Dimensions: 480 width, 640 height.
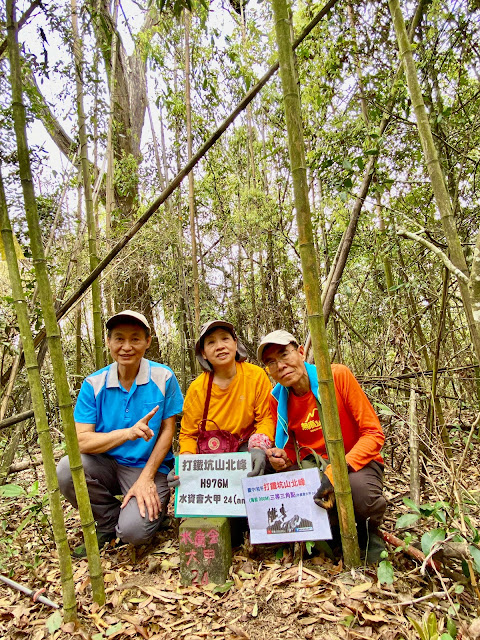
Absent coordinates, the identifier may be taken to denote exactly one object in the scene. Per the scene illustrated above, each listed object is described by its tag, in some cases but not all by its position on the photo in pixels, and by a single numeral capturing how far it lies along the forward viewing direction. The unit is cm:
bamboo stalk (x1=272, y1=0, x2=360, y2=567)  194
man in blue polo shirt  276
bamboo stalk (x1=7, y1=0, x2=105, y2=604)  187
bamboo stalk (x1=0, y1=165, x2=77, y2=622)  192
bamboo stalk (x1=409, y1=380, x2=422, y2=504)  249
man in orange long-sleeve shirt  223
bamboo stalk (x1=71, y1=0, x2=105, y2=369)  275
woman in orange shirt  277
